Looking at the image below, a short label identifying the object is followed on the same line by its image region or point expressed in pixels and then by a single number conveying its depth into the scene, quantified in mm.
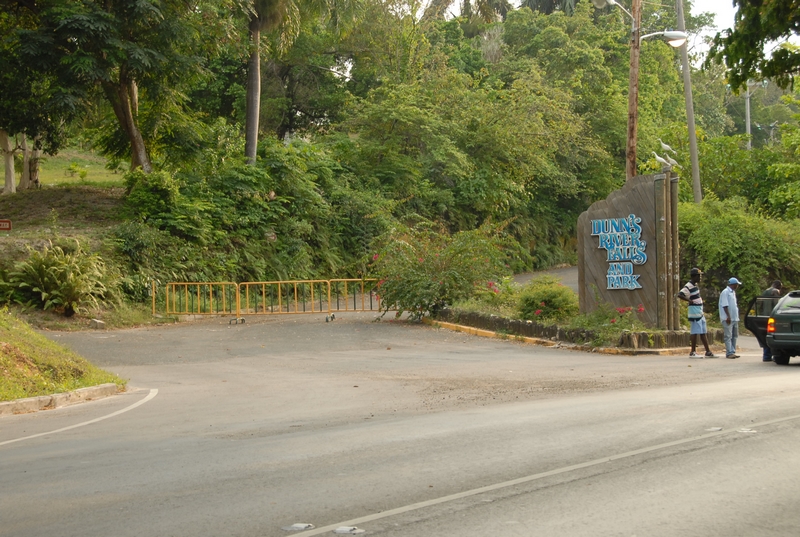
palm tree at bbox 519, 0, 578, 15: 59156
